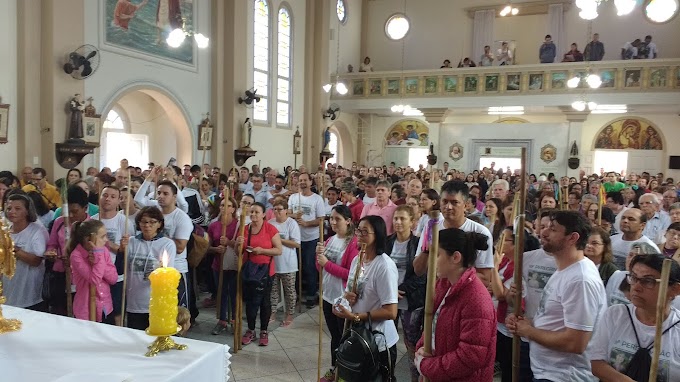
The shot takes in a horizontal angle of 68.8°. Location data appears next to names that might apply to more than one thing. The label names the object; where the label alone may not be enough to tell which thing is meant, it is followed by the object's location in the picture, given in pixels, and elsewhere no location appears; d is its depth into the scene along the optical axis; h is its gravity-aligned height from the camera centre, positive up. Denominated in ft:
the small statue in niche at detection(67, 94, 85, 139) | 33.42 +2.48
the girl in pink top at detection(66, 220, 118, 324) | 12.09 -2.66
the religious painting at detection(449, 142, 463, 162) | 70.03 +2.14
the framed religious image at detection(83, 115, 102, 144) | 34.55 +2.09
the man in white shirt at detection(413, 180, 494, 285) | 12.35 -1.10
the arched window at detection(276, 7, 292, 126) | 57.52 +11.26
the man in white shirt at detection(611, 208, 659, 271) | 14.07 -1.74
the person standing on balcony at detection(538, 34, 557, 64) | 60.80 +14.38
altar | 5.93 -2.55
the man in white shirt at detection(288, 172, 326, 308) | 22.98 -2.77
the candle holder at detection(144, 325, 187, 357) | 6.42 -2.44
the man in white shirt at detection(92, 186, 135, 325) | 13.99 -2.13
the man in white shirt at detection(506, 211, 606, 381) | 8.23 -2.38
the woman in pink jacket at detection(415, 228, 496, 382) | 7.63 -2.43
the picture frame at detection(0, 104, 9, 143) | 30.17 +2.11
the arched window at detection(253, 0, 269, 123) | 53.72 +11.38
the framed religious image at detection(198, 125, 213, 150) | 46.88 +2.26
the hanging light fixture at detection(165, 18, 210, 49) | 32.85 +8.30
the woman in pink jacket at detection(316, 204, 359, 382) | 13.48 -2.75
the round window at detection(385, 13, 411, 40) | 73.61 +20.75
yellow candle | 6.28 -1.80
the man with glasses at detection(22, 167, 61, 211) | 25.49 -1.74
